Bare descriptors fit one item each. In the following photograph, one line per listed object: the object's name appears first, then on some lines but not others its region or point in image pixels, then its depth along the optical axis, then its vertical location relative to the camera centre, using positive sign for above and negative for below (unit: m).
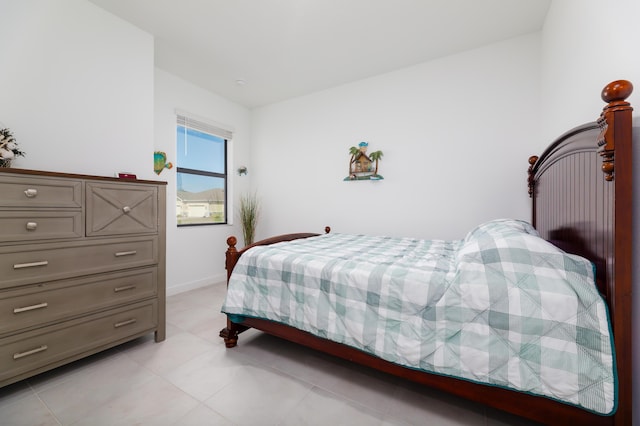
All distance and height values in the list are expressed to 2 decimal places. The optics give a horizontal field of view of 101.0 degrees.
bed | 0.97 -0.43
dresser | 1.48 -0.36
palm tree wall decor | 3.29 +0.64
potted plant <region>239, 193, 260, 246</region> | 4.07 -0.04
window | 3.49 +0.56
